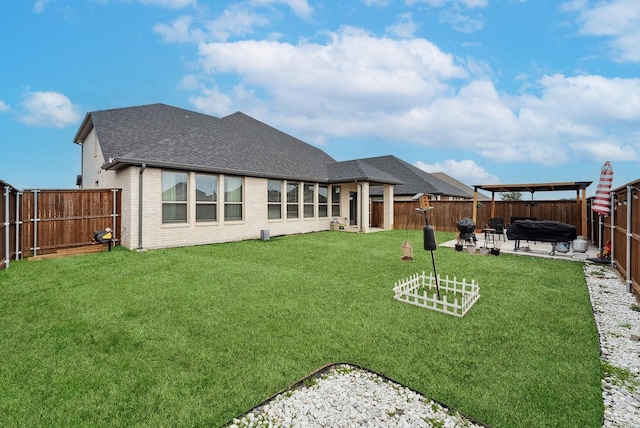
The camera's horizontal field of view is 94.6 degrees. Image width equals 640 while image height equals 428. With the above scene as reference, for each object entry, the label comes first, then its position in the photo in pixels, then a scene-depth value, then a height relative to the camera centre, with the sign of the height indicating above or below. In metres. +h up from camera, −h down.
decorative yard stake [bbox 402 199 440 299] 4.77 -0.38
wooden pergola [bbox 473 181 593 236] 11.36 +0.97
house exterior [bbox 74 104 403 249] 10.24 +1.38
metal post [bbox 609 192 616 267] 7.64 -0.37
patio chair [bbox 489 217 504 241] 12.88 -0.68
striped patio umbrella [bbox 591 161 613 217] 8.15 +0.51
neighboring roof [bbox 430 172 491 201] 39.62 +3.83
